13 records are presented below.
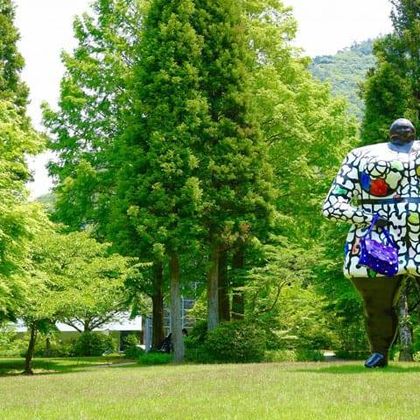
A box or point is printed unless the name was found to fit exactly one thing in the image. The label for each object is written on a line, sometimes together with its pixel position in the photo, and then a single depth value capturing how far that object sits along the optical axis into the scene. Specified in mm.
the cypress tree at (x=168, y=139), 20031
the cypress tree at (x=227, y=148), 20766
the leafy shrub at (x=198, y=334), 23312
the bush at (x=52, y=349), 33438
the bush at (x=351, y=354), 22186
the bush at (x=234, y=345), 19438
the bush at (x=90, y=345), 32844
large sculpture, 11531
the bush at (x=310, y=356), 19938
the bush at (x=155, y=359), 20481
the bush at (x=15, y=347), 33594
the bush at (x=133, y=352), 27581
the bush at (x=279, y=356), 19859
